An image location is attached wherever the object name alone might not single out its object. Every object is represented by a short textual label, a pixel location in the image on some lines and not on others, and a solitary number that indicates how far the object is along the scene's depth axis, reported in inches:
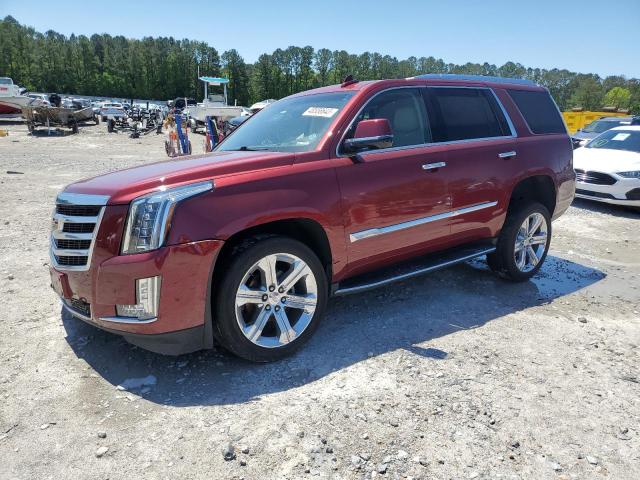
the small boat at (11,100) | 1074.7
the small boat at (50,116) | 932.6
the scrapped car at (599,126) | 663.0
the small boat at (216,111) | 656.5
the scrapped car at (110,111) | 1538.6
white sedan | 341.1
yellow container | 1152.8
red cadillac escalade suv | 108.1
